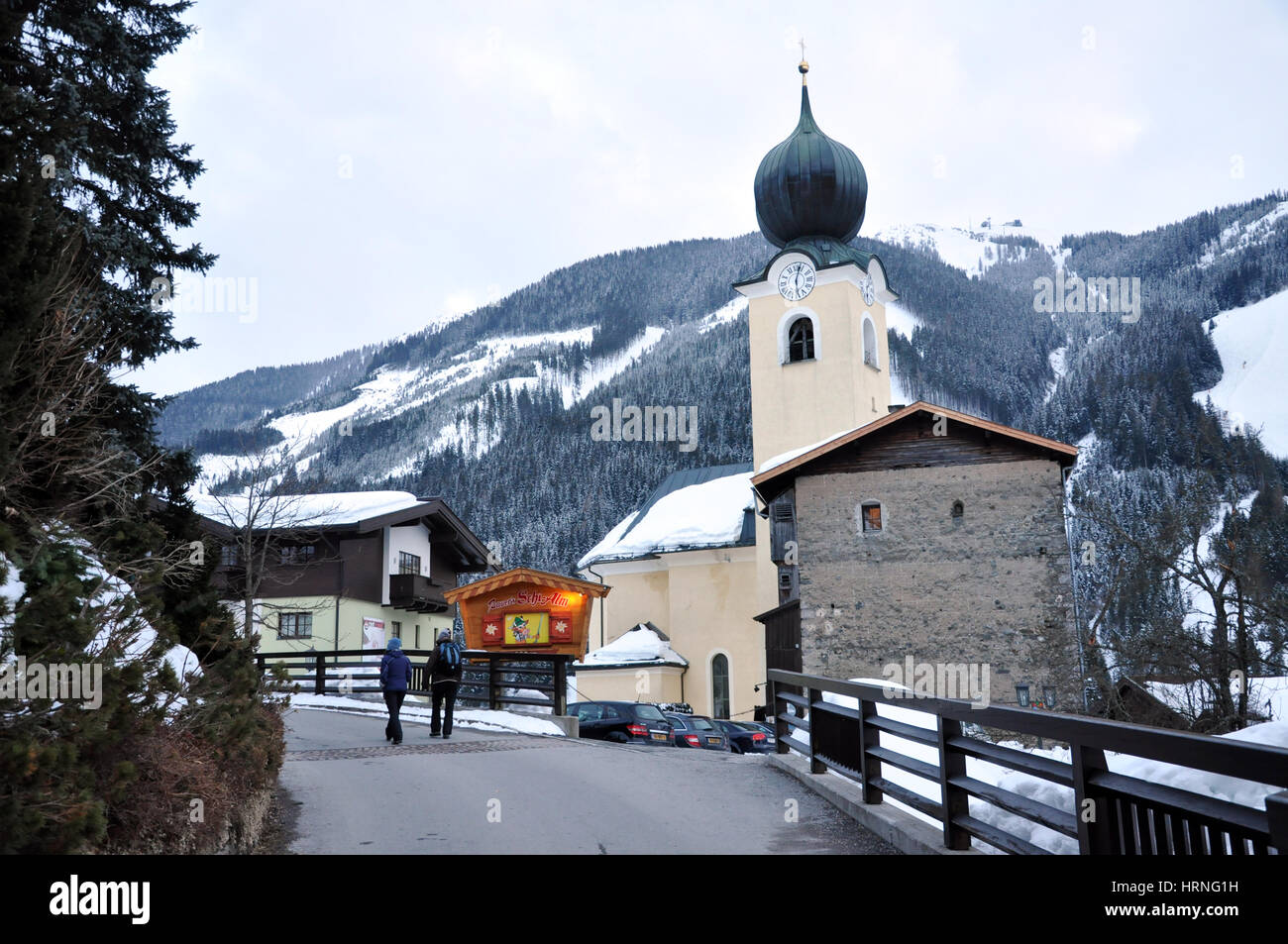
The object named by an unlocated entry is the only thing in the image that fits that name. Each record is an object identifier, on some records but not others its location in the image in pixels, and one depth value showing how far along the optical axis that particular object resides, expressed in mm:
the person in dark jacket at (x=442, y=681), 17750
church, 27234
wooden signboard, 25328
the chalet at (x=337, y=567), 34719
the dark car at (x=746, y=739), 29828
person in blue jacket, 16906
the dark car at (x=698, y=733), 25188
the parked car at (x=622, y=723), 23000
